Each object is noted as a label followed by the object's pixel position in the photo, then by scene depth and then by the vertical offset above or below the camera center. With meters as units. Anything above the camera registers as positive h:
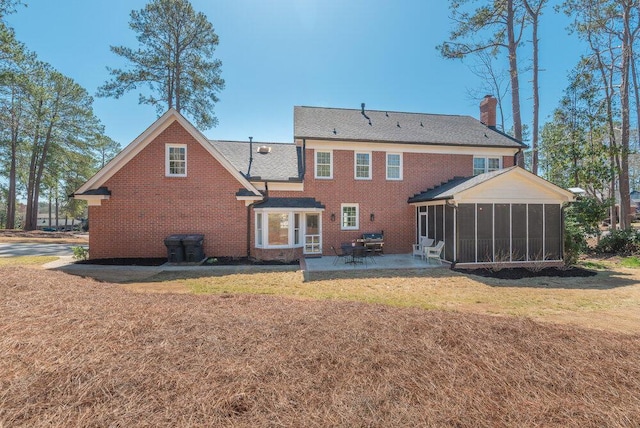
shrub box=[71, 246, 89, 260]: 13.40 -1.62
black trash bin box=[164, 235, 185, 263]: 12.55 -1.25
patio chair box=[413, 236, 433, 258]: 13.71 -1.21
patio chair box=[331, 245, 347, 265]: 13.31 -1.75
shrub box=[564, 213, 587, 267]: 12.46 -0.91
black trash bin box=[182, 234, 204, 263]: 12.58 -1.25
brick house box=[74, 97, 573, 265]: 12.20 +1.24
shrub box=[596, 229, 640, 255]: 14.97 -1.15
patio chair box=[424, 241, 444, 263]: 12.81 -1.40
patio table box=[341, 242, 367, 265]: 12.63 -1.53
